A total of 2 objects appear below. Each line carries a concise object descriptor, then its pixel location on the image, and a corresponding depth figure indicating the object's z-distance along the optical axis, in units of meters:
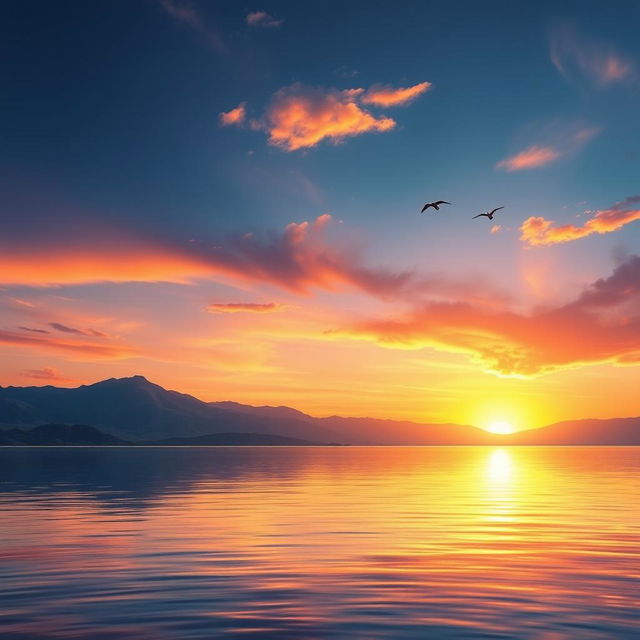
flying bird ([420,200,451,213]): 50.47
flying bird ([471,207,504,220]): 52.33
